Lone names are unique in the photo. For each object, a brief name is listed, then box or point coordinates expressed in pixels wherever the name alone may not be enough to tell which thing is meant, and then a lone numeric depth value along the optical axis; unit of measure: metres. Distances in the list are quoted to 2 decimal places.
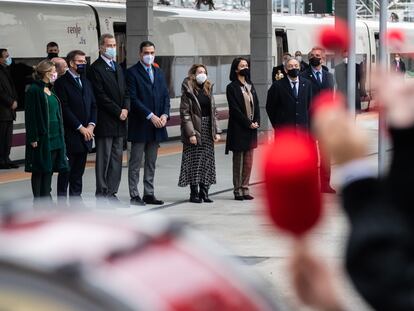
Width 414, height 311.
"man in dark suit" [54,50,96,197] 13.87
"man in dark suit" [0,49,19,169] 20.22
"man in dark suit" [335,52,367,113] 16.39
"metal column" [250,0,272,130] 24.92
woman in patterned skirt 14.85
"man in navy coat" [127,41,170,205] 14.73
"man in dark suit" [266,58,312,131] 15.60
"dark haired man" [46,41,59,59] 20.17
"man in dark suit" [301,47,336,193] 16.66
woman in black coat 15.48
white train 21.66
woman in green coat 13.15
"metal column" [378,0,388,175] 12.40
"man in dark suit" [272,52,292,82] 23.35
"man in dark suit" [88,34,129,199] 14.43
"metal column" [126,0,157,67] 20.75
